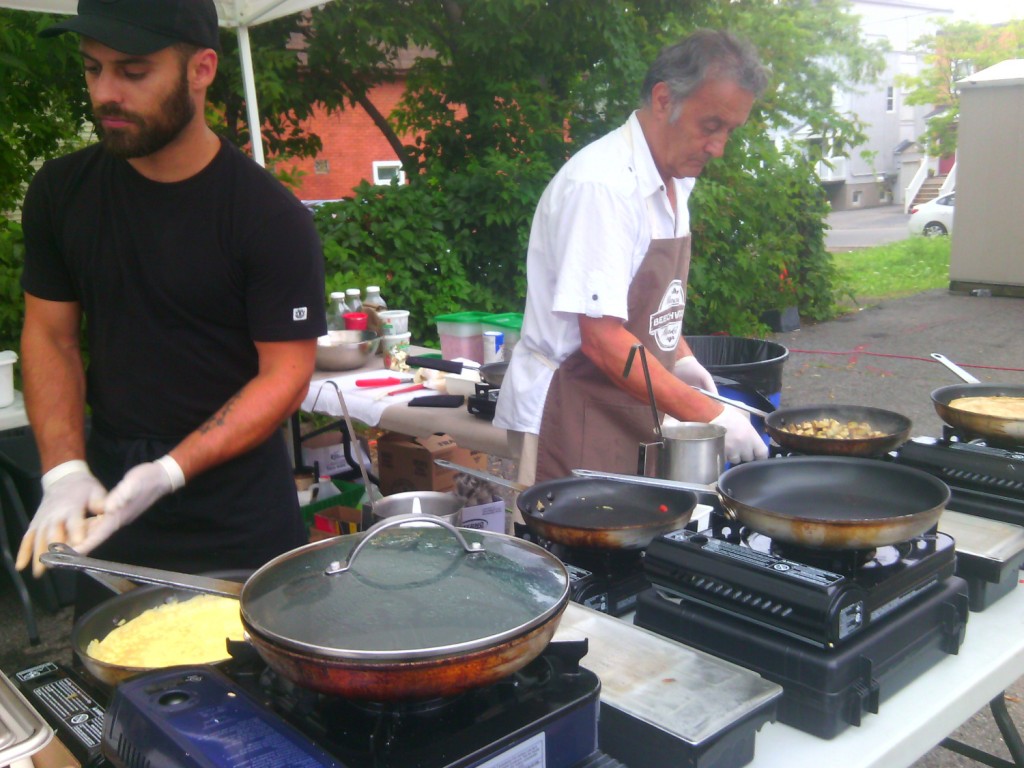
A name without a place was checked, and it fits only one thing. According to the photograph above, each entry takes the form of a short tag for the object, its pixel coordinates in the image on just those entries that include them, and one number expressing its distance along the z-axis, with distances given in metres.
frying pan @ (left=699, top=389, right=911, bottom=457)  1.96
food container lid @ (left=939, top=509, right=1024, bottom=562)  1.69
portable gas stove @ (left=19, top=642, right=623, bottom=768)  0.94
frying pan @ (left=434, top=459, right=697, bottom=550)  1.57
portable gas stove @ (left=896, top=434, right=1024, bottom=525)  1.86
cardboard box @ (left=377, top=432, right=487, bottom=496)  4.10
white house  36.03
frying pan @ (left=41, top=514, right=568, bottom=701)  0.92
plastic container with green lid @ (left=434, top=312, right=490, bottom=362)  4.31
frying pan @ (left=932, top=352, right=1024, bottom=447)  2.00
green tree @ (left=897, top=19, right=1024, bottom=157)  25.39
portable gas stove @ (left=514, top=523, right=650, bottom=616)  1.59
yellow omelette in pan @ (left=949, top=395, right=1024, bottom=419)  2.09
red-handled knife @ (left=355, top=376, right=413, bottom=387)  3.84
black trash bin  3.62
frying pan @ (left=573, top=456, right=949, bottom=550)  1.36
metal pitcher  2.05
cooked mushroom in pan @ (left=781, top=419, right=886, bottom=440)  2.08
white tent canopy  4.35
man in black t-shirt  1.87
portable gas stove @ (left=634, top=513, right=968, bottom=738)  1.32
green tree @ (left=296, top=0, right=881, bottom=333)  7.10
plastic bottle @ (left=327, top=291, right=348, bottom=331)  4.61
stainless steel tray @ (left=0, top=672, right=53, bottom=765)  1.04
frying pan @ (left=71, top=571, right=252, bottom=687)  1.29
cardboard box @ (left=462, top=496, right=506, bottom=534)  3.31
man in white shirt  2.34
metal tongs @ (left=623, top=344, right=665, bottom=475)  2.06
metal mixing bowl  4.04
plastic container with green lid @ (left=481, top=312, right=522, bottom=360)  4.20
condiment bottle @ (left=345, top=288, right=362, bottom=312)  4.76
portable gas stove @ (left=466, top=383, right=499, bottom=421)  3.23
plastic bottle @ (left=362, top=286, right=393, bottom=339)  4.57
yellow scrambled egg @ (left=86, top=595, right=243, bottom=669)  1.37
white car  19.92
